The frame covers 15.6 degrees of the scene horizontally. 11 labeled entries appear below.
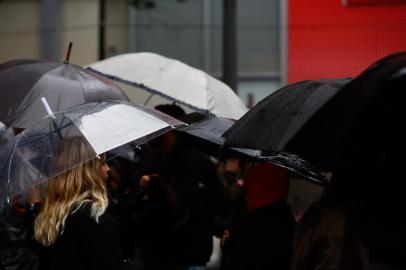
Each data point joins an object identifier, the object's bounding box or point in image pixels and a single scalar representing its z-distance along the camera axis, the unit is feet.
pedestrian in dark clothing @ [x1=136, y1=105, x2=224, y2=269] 34.26
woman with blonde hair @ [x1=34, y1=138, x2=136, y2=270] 21.97
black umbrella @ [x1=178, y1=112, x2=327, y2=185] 25.84
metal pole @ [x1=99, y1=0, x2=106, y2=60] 87.59
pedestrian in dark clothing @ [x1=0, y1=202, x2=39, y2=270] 25.16
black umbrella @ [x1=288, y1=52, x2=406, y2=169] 16.95
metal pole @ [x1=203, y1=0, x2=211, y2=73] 87.12
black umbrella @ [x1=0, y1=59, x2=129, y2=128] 30.71
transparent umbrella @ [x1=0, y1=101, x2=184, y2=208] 22.26
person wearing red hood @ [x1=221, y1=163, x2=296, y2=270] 25.02
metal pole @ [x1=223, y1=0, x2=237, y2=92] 58.11
